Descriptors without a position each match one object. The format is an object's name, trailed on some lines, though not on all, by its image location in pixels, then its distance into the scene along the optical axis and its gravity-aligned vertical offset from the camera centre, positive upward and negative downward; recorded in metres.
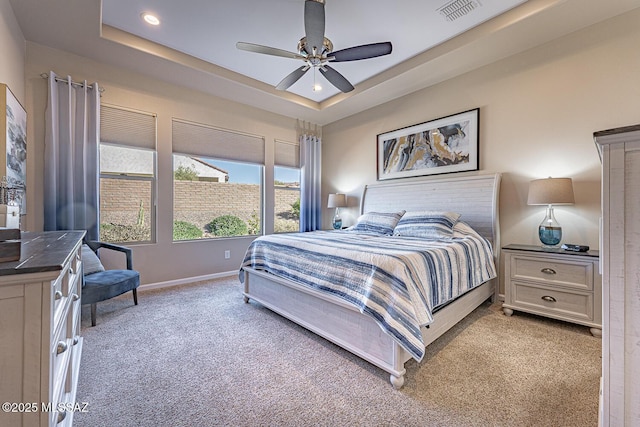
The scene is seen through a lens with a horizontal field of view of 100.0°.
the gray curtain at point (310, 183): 5.23 +0.59
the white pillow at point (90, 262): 2.82 -0.53
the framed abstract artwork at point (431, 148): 3.51 +0.95
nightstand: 2.33 -0.67
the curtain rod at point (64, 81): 2.94 +1.50
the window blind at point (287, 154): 5.02 +1.13
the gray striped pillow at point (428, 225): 3.01 -0.14
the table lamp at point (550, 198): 2.56 +0.14
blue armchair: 2.50 -0.66
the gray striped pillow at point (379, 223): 3.54 -0.14
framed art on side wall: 2.15 +0.57
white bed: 1.84 -0.77
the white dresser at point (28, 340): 0.82 -0.40
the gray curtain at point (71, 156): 2.95 +0.65
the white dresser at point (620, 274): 0.99 -0.23
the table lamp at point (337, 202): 4.95 +0.20
